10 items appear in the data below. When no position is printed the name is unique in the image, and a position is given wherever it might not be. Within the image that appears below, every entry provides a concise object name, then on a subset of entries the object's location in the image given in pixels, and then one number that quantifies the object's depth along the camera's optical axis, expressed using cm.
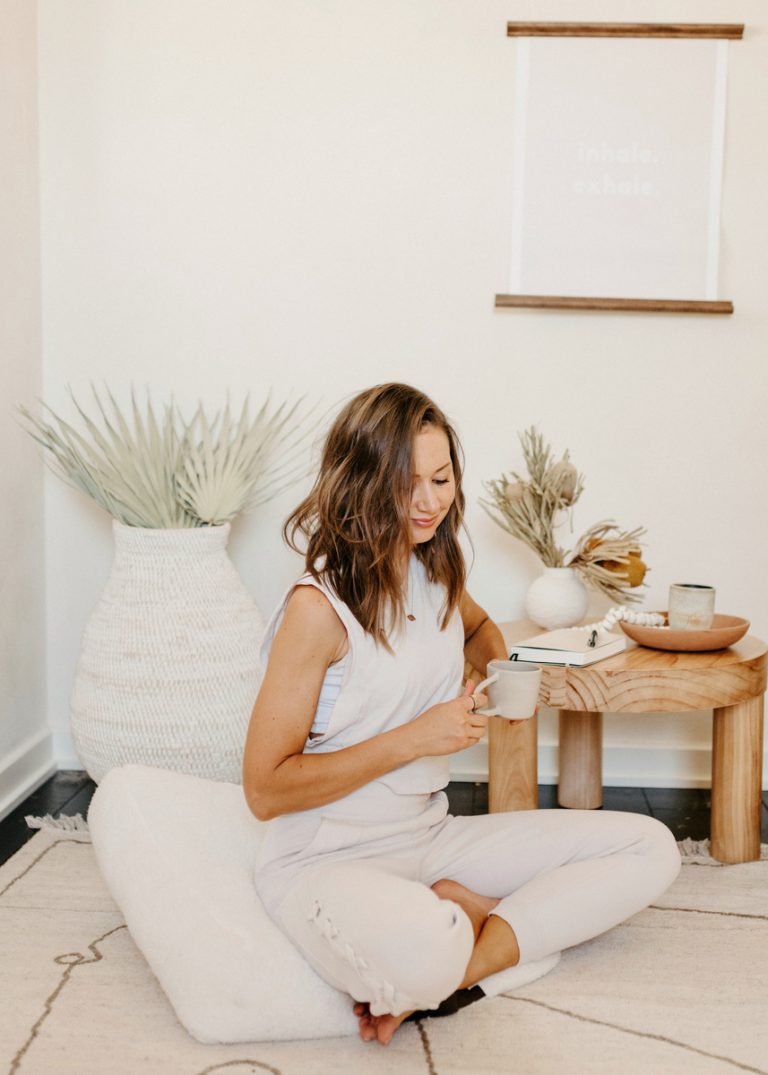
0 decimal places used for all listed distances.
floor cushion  157
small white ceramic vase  253
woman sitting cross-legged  153
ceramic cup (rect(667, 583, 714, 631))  234
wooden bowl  231
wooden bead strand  241
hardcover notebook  220
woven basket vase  243
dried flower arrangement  251
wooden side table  217
